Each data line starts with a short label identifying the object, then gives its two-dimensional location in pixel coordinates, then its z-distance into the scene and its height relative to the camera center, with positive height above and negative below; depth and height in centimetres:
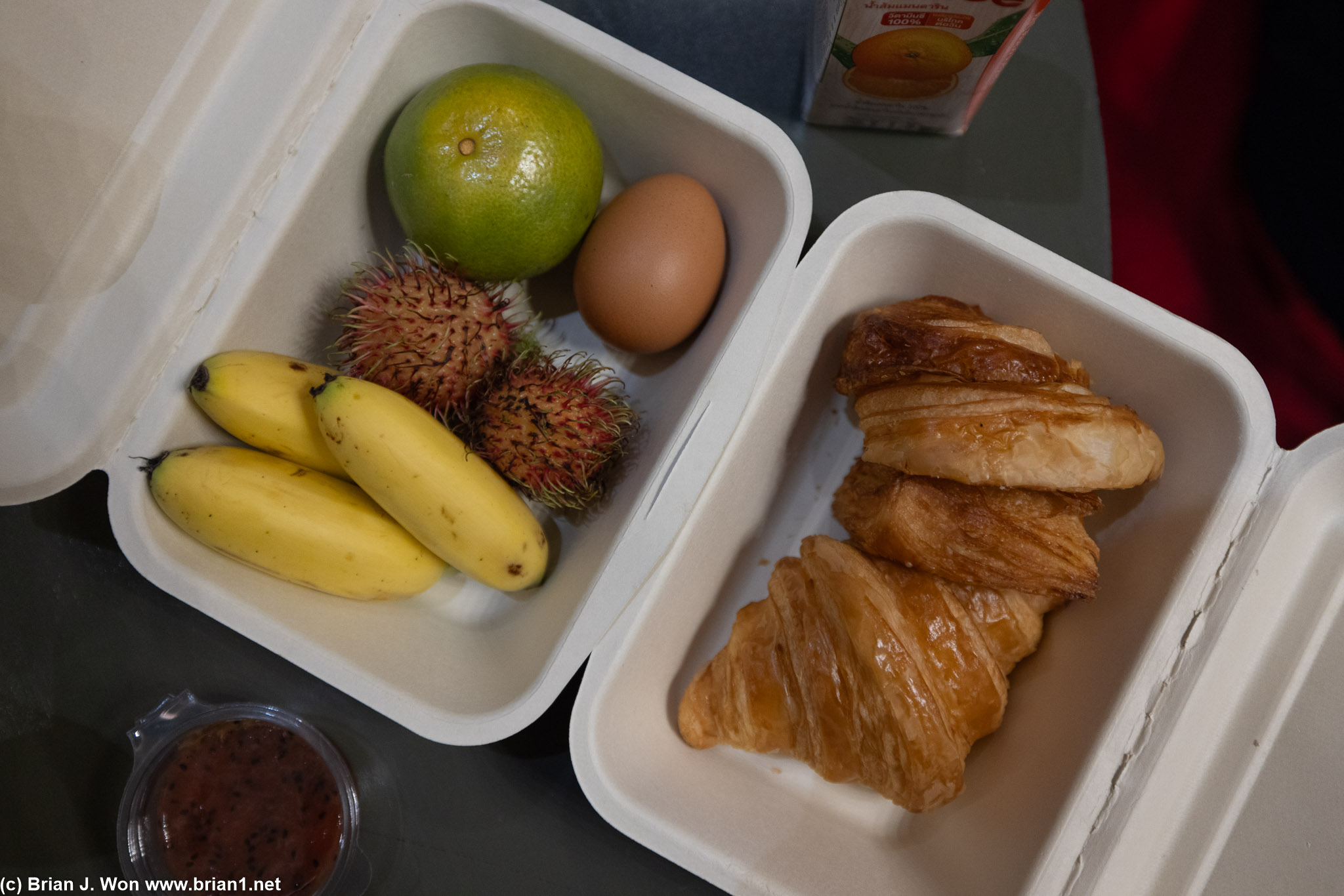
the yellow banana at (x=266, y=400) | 39 -3
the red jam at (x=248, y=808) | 42 -15
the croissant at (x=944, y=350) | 40 +7
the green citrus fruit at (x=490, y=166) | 40 +6
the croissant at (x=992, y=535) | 40 +3
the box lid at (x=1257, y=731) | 40 +2
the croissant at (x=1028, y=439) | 39 +6
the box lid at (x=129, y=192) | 38 +0
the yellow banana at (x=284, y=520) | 39 -6
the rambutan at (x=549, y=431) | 42 +0
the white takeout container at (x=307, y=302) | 40 +0
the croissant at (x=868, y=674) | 40 -2
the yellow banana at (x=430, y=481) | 39 -3
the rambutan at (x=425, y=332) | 41 +1
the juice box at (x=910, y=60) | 39 +15
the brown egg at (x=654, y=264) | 41 +6
